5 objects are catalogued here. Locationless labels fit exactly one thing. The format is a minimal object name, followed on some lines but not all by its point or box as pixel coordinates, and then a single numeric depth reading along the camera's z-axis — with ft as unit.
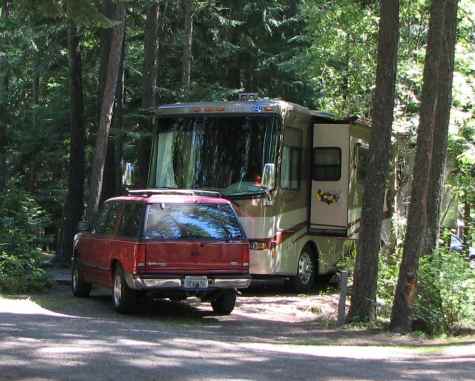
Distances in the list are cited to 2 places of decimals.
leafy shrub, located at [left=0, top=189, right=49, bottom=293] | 52.01
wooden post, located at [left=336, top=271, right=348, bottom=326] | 42.50
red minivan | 40.47
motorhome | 50.96
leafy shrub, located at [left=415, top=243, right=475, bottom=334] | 41.44
